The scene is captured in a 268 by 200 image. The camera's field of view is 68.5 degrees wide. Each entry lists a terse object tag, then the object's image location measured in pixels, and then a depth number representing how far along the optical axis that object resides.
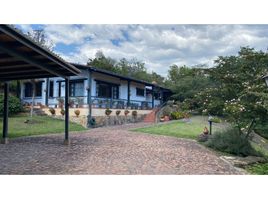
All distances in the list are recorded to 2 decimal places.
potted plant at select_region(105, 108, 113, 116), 9.33
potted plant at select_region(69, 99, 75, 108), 9.00
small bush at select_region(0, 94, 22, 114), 9.31
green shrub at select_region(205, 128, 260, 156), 5.77
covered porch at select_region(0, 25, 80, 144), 3.65
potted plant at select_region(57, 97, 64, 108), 8.95
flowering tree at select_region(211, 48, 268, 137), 5.10
